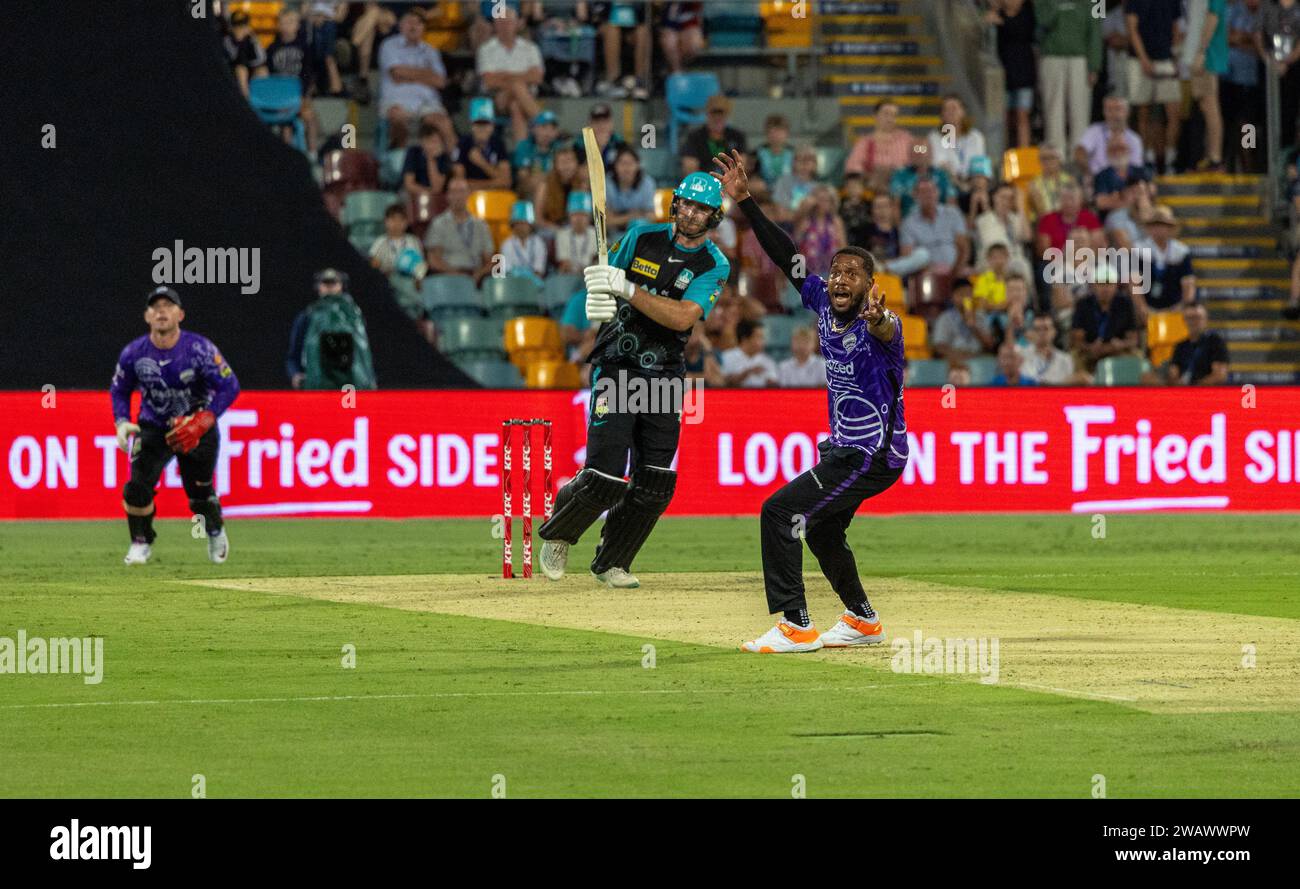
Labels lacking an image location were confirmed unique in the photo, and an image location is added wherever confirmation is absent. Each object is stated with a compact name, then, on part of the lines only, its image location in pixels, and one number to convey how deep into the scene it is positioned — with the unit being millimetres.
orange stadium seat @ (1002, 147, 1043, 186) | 28688
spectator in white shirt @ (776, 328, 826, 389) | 24781
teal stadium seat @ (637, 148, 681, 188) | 27656
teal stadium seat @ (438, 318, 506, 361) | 25375
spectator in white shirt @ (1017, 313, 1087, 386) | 25484
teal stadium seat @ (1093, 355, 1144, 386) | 26156
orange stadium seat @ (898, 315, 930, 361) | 26047
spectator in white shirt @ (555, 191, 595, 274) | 25391
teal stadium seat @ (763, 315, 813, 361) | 25938
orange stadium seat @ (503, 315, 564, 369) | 25344
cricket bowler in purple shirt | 12305
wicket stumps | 16223
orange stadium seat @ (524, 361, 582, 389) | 24891
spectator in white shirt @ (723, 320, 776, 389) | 24797
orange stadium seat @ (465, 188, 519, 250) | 26516
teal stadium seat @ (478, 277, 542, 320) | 25625
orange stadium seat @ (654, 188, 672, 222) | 25825
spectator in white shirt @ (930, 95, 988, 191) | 27797
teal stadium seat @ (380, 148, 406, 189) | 26453
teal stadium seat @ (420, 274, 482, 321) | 25469
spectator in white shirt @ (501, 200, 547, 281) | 25750
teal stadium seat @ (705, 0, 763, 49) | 29648
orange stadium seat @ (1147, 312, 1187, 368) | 26734
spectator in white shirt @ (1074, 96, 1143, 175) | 28562
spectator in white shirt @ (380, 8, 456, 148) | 26922
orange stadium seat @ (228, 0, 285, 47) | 28062
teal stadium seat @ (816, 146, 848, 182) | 28188
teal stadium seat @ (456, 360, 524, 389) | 25219
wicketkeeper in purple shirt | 18500
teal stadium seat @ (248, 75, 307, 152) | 26109
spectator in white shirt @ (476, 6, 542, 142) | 27250
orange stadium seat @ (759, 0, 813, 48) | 29844
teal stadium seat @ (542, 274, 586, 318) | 25547
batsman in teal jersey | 15469
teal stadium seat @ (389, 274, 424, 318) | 25355
